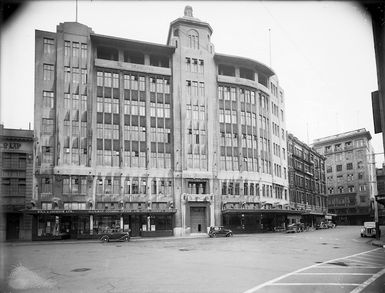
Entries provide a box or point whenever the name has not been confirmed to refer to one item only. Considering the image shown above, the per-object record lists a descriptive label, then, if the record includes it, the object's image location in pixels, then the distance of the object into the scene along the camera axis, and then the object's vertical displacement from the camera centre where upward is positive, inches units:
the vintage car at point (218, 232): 1868.6 -171.2
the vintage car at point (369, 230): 1704.0 -165.1
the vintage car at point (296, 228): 2249.0 -199.5
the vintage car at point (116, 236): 1565.0 -149.1
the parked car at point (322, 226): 2918.3 -243.4
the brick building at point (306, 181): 2999.5 +131.9
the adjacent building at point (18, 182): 1857.8 +104.3
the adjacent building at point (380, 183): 3953.2 +126.0
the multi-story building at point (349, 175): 4060.0 +220.1
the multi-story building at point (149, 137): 1973.4 +368.7
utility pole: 263.4 +112.4
